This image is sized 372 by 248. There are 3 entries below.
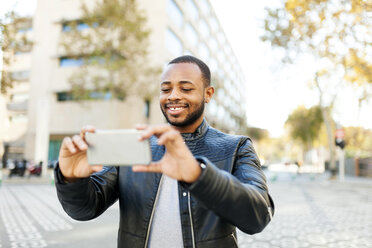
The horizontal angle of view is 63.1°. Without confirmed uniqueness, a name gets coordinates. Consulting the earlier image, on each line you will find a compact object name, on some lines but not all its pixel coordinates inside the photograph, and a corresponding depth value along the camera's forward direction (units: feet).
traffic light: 59.52
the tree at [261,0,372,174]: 46.11
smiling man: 3.28
